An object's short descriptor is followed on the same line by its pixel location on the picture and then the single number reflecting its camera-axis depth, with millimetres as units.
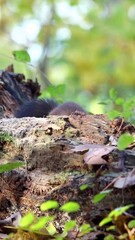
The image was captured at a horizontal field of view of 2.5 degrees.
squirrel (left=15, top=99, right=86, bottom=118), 9388
